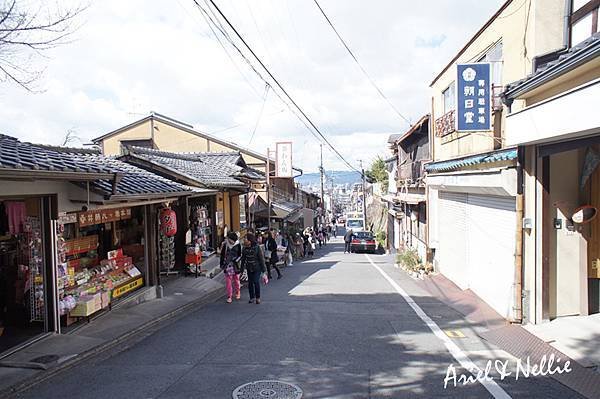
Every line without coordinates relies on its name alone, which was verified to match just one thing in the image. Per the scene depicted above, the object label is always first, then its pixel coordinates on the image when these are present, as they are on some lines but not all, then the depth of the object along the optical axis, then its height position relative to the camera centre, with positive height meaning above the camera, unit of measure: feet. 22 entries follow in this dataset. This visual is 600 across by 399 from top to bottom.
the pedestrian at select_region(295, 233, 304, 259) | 94.63 -11.84
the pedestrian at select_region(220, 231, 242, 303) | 38.52 -6.05
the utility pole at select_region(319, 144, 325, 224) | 205.31 -12.43
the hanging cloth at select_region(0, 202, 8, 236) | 28.19 -1.68
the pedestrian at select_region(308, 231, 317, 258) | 101.75 -13.90
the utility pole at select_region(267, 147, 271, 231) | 82.13 -2.20
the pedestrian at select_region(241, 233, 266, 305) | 37.60 -6.02
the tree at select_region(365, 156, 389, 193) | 164.04 +4.87
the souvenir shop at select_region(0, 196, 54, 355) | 26.84 -4.31
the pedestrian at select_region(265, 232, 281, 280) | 57.16 -7.99
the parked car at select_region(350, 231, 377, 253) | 118.96 -14.49
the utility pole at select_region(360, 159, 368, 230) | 192.39 -9.52
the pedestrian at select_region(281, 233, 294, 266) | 76.51 -10.11
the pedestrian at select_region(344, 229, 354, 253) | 119.03 -13.41
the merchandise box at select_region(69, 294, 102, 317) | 29.14 -7.16
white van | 184.89 -14.95
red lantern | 41.88 -2.80
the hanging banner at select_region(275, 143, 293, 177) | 88.33 +5.41
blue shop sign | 33.76 +6.14
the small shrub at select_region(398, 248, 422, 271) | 61.67 -10.20
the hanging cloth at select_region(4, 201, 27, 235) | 26.68 -1.29
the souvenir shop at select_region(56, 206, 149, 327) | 29.01 -4.98
